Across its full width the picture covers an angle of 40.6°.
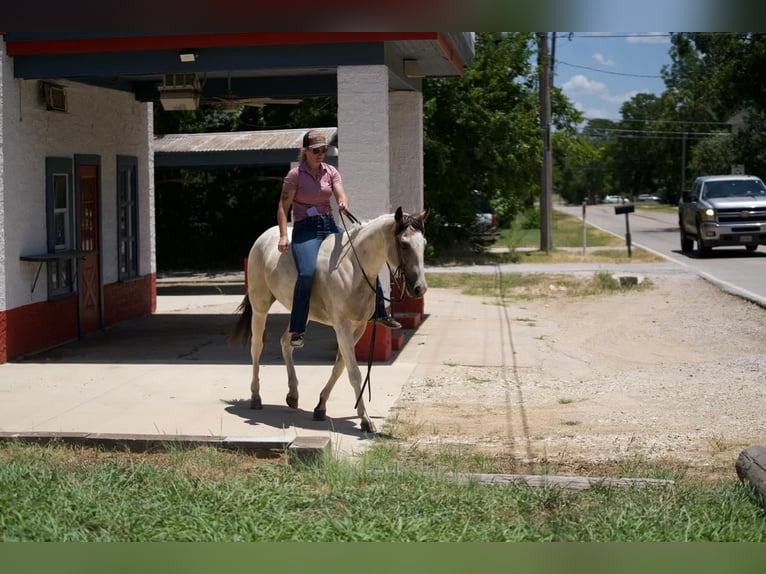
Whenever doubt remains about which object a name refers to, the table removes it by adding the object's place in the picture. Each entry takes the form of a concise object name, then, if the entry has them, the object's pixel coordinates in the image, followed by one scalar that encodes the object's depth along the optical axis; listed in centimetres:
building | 1218
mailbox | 2693
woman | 889
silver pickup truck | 2612
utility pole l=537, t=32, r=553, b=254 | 3045
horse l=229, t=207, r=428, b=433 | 812
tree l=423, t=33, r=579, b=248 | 2734
